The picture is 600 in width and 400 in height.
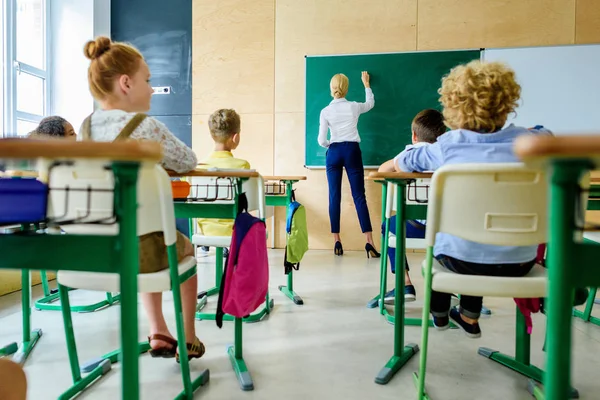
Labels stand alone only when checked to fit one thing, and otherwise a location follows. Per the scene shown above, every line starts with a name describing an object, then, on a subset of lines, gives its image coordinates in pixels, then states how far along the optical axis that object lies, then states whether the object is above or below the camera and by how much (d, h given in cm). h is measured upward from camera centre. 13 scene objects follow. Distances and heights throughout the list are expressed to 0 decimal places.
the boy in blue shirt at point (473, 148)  122 +12
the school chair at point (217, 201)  194 -10
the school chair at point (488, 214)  103 -7
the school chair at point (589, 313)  206 -63
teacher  385 +33
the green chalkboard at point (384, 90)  397 +93
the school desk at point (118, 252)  72 -13
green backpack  224 -28
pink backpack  137 -29
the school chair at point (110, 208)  108 -7
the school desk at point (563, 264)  60 -11
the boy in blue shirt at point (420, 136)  218 +28
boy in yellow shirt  218 +19
